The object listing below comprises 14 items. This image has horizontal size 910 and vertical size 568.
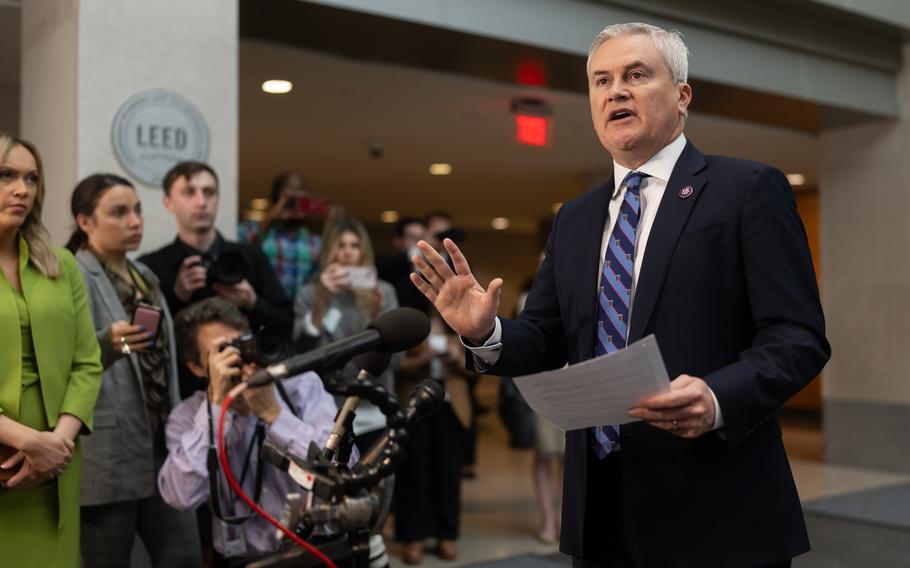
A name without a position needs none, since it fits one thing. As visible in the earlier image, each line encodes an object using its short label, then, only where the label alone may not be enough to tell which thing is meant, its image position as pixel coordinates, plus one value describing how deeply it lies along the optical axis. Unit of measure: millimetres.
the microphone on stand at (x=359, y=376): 1261
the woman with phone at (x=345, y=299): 3803
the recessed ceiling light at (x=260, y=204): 12867
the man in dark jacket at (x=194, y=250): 3254
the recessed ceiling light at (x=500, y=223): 16016
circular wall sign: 3580
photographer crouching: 2287
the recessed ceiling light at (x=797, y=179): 10664
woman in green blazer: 2338
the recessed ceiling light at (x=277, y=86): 6340
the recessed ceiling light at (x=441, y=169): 10070
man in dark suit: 1419
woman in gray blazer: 2682
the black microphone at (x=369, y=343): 1133
